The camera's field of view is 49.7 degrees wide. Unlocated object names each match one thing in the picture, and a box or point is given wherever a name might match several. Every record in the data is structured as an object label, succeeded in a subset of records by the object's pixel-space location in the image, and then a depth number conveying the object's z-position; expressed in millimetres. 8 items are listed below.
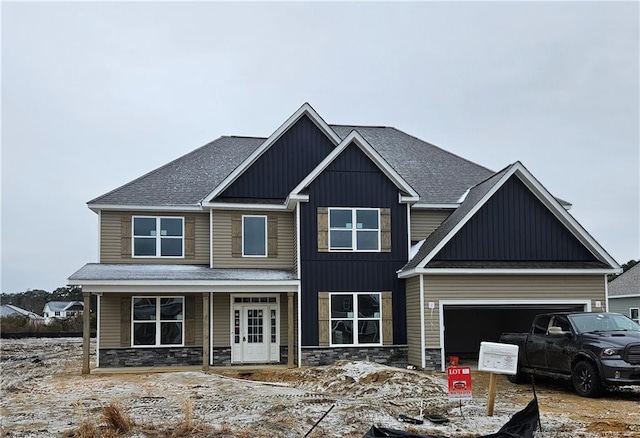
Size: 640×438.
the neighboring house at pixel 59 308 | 86400
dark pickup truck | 13523
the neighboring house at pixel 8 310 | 82706
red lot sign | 11539
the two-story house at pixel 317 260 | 19891
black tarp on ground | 8664
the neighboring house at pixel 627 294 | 32719
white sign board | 11523
